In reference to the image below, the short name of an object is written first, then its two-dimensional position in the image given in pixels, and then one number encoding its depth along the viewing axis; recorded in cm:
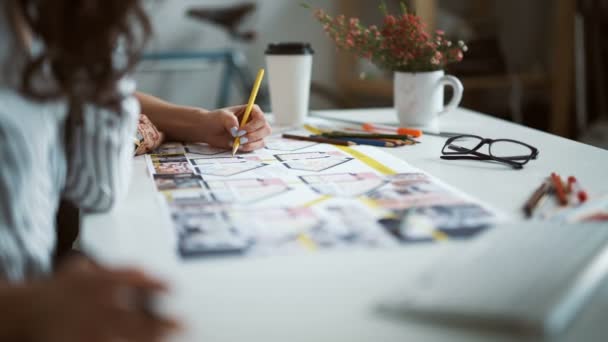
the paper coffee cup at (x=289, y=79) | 137
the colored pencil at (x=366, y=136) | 118
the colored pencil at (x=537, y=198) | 75
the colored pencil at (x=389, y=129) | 123
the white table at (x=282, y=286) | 49
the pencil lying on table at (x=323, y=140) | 115
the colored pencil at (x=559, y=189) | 79
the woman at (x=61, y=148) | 47
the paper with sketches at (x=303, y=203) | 66
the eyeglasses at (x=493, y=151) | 101
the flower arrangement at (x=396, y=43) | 127
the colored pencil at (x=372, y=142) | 114
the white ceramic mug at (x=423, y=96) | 131
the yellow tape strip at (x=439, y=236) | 66
